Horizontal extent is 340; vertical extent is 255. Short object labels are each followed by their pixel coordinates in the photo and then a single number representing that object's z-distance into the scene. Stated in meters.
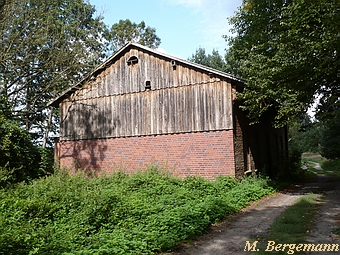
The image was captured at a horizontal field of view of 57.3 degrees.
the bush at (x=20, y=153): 14.37
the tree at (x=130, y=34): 41.06
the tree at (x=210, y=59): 54.88
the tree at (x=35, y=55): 16.56
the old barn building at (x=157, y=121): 14.83
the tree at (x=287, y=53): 11.89
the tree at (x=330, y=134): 17.77
